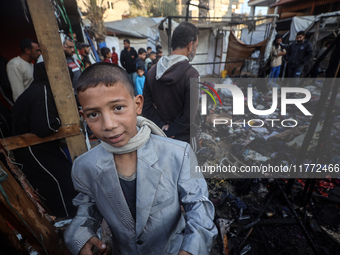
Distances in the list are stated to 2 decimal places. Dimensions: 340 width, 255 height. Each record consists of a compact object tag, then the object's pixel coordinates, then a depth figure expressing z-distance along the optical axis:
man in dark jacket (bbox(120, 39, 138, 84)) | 7.89
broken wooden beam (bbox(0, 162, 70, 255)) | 0.93
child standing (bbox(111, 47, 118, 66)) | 8.57
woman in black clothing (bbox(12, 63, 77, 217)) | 1.94
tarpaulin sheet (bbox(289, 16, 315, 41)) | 9.98
